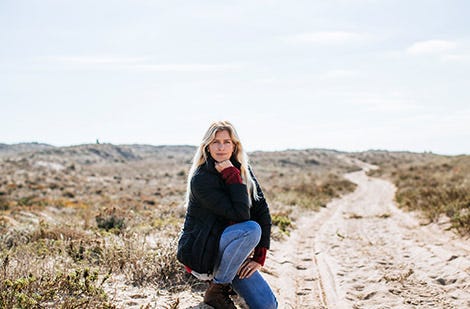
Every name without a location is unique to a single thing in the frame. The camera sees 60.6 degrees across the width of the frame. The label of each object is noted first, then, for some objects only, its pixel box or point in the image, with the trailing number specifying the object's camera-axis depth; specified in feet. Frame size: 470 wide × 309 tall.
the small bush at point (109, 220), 29.48
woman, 12.69
